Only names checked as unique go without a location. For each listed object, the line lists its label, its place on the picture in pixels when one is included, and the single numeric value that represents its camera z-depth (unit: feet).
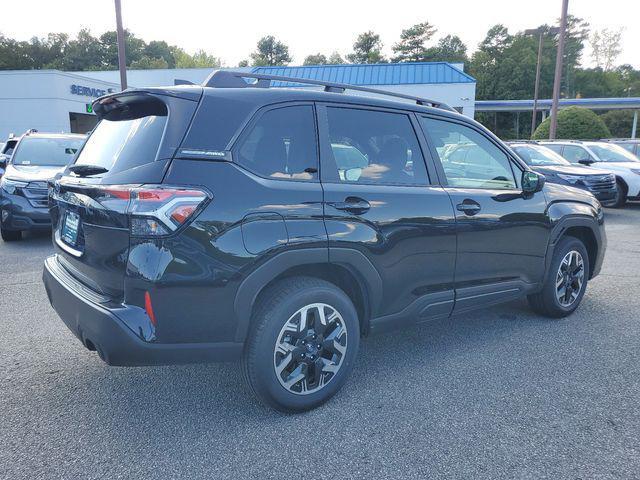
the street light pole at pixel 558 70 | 54.60
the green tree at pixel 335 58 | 295.83
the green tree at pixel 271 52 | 287.48
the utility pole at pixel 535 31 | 71.31
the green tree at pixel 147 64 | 245.86
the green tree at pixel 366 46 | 248.11
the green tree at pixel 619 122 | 163.22
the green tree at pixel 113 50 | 245.04
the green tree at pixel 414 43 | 233.76
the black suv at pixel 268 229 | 8.12
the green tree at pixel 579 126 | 71.00
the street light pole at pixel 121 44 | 41.11
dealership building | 93.30
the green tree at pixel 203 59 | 289.33
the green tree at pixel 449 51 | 233.55
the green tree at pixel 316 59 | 291.17
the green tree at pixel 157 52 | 284.14
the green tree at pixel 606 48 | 282.97
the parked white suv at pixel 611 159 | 41.37
